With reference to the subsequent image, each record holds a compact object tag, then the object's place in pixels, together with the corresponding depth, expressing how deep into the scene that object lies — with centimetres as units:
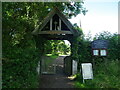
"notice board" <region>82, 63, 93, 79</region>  671
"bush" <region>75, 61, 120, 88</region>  563
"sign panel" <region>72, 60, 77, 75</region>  871
